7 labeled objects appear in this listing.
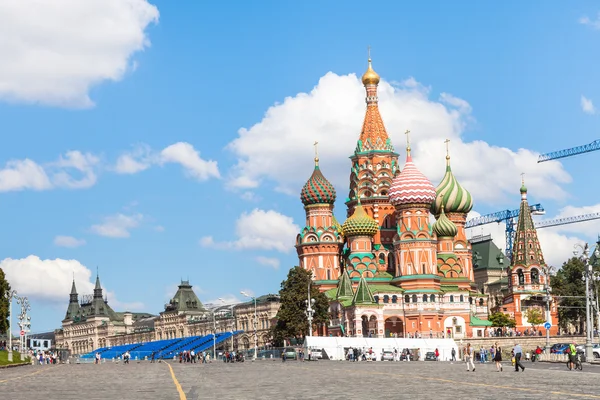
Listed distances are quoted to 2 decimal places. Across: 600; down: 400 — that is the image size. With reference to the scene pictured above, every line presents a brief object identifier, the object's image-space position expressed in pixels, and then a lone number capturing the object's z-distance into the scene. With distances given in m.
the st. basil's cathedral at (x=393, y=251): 109.94
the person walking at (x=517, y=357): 40.44
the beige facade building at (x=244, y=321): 166.25
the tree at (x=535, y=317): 115.75
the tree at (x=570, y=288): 116.83
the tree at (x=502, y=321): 116.00
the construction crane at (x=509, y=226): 190.88
